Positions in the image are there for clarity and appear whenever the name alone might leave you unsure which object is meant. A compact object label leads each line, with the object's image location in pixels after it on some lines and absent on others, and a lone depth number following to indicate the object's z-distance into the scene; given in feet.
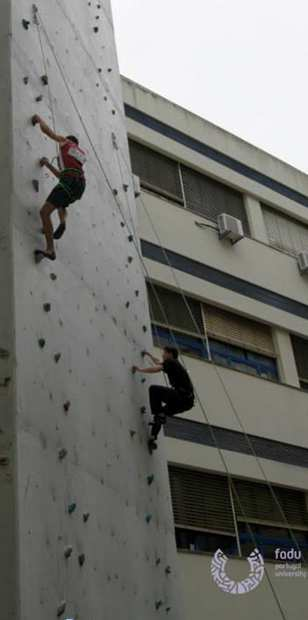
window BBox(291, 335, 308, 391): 46.37
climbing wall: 17.11
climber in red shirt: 21.53
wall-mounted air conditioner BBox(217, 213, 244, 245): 45.52
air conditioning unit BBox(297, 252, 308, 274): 50.08
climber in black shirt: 25.75
